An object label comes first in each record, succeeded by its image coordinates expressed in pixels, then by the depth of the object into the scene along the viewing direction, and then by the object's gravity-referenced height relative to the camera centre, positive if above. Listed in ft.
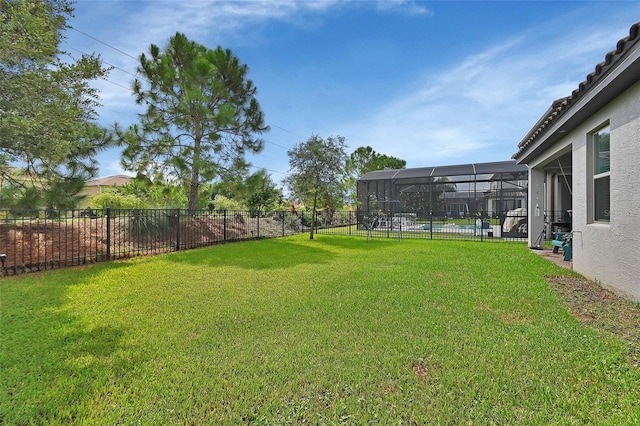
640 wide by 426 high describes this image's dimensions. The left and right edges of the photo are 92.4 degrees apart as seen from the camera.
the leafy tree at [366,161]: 133.08 +22.60
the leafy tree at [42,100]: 14.79 +6.55
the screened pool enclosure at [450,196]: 49.08 +3.18
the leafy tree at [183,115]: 39.27 +12.79
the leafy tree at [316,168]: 45.39 +6.56
